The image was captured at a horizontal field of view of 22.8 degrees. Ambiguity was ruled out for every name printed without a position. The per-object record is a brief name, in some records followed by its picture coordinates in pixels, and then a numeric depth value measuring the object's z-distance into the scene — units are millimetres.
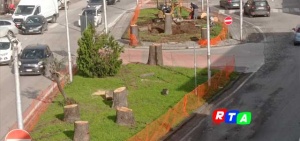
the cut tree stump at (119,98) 33281
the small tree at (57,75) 33469
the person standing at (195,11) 62344
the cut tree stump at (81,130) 27672
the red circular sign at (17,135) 17688
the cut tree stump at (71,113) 30906
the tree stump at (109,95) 35281
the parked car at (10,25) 55906
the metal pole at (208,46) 37331
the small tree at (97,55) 40750
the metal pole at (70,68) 39416
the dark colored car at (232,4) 69438
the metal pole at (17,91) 18939
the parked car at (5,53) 45750
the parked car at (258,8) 63375
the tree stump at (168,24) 55812
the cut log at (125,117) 30109
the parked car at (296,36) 49931
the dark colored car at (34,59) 42312
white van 63166
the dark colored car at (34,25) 57906
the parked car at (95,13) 61312
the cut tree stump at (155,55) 44219
